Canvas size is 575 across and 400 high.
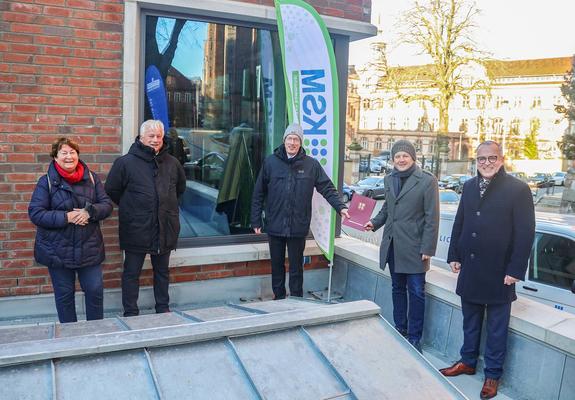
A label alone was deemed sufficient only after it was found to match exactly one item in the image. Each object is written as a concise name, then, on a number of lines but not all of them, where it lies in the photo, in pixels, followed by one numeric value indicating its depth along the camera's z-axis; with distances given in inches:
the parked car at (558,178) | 2039.9
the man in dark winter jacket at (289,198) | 194.7
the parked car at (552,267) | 221.5
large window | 208.7
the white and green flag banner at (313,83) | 201.6
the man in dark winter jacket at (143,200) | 172.6
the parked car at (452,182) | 1465.2
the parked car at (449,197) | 577.4
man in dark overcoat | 145.1
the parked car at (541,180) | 1825.8
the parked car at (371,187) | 1152.4
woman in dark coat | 150.6
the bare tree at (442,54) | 1185.4
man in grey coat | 171.9
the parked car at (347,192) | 1061.1
